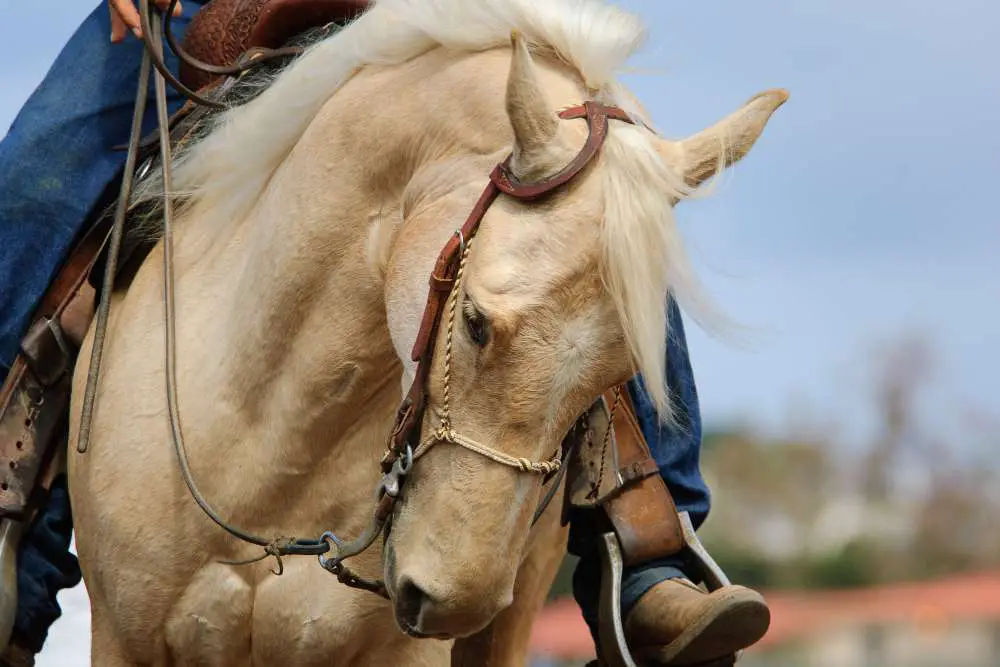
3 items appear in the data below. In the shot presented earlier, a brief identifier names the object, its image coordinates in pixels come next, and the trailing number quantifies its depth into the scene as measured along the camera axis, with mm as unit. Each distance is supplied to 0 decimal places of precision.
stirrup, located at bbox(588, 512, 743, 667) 9898
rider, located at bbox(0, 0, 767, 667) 9750
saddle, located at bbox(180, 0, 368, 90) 9937
